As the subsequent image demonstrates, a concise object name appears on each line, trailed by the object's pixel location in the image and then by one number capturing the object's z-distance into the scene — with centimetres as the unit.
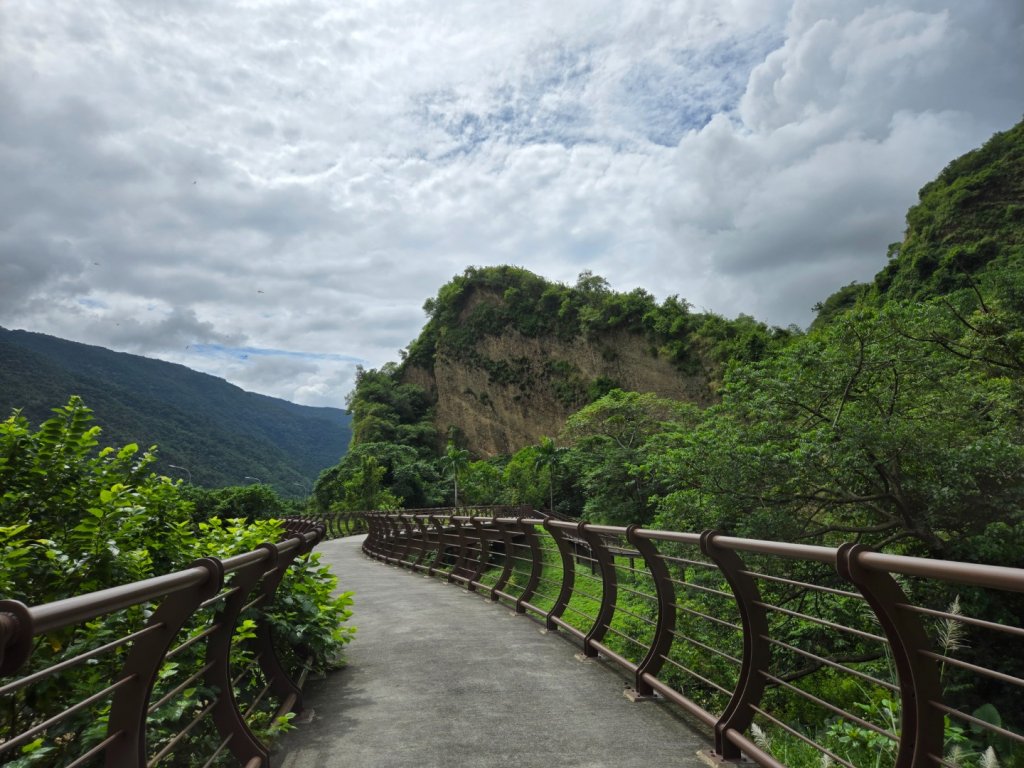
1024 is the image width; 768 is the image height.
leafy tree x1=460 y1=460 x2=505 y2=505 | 5991
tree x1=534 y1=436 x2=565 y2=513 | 5344
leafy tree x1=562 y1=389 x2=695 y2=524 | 3834
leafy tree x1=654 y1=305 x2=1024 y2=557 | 1155
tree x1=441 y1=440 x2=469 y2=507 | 6083
